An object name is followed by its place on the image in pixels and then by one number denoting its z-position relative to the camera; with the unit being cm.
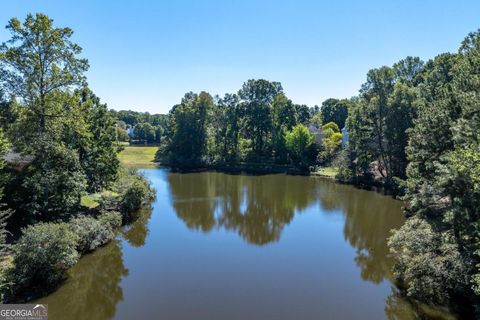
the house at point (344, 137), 5261
